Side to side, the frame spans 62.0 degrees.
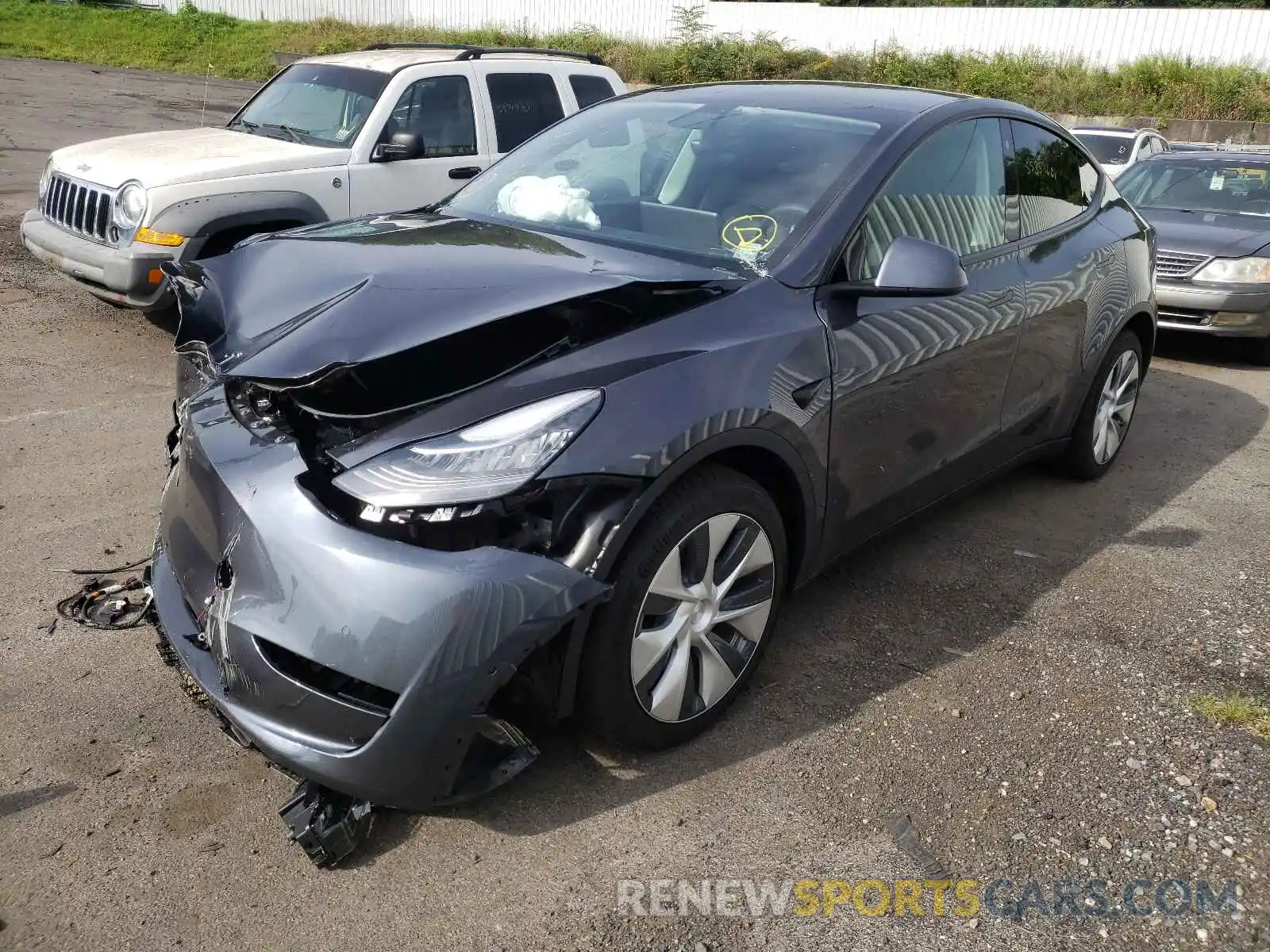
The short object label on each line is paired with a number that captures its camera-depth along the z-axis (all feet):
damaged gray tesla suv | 7.83
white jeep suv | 20.31
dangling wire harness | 11.48
